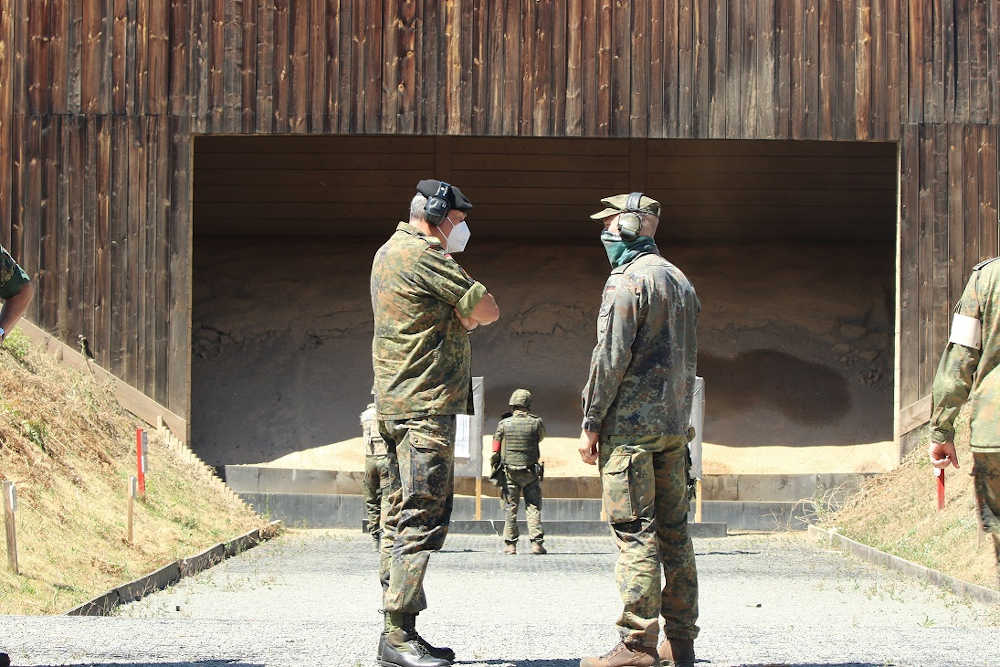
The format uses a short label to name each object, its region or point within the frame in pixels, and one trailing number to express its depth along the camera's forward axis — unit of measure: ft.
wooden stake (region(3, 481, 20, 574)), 33.58
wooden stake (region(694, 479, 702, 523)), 62.75
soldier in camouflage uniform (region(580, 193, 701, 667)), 20.97
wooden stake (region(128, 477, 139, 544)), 42.63
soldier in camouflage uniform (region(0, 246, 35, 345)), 20.67
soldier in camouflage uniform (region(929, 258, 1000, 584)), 23.06
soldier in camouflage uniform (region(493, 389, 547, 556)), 51.72
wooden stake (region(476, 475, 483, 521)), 62.20
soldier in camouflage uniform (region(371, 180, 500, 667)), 20.94
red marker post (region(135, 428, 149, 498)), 48.19
